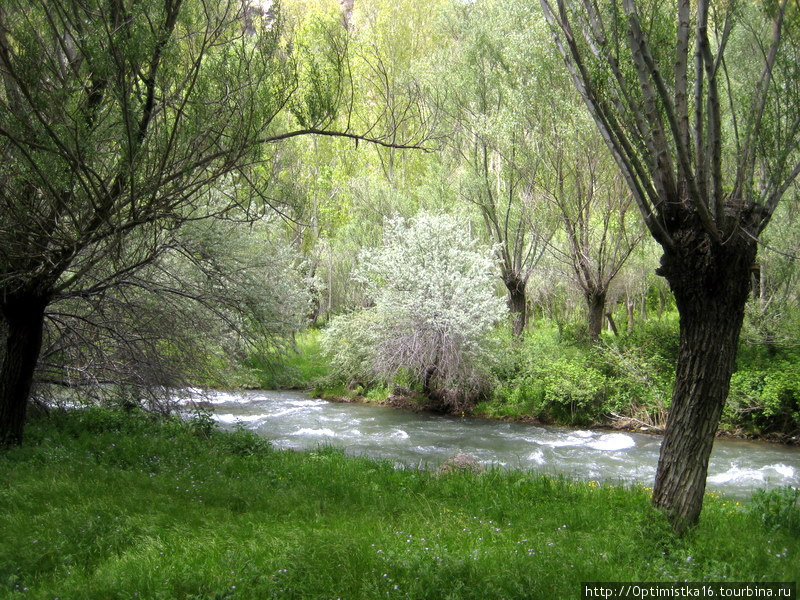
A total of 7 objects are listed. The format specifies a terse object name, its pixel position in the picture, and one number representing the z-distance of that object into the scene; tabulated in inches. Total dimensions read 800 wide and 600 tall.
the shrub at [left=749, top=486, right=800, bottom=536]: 233.9
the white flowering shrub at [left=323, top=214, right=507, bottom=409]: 756.6
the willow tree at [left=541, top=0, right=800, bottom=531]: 210.1
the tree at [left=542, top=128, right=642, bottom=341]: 705.0
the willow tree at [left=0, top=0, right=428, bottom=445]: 220.5
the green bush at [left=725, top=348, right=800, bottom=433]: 608.7
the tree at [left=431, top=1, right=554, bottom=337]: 744.3
